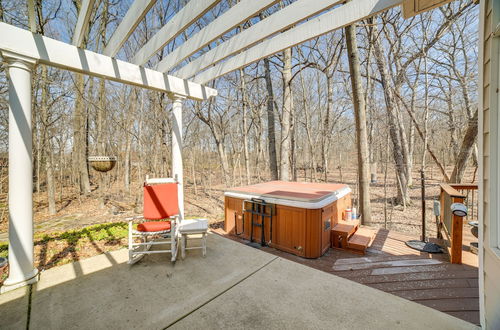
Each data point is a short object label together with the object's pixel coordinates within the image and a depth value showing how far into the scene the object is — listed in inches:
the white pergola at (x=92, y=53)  82.7
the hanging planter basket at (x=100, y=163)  137.2
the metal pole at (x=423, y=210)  148.4
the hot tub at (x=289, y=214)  132.8
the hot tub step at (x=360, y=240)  135.0
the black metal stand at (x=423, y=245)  128.0
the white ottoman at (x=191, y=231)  111.4
